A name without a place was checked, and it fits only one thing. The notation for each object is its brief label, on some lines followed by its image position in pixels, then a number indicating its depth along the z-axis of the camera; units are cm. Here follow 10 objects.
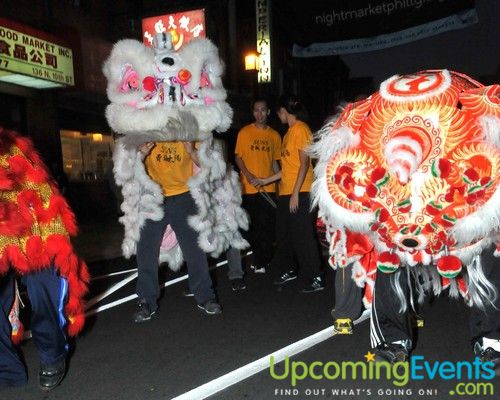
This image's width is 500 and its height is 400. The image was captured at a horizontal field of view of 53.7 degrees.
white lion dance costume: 350
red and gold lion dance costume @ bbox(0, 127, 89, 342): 237
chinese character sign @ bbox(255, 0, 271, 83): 1245
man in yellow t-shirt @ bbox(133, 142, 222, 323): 371
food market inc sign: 728
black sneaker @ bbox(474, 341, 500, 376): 261
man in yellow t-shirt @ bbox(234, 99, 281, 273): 491
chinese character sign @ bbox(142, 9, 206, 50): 1133
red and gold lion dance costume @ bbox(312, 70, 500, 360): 230
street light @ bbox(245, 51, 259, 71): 1327
